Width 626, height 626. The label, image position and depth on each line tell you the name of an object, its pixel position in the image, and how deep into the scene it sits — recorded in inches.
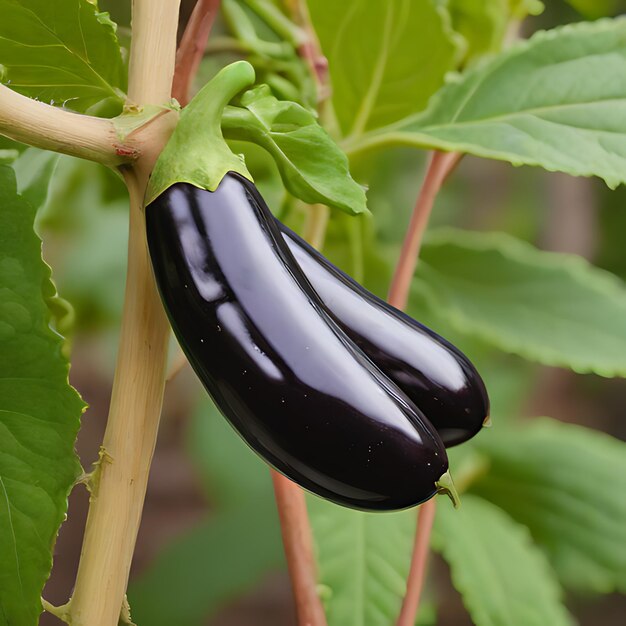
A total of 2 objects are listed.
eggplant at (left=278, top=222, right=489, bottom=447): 34.8
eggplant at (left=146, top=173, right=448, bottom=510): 32.5
